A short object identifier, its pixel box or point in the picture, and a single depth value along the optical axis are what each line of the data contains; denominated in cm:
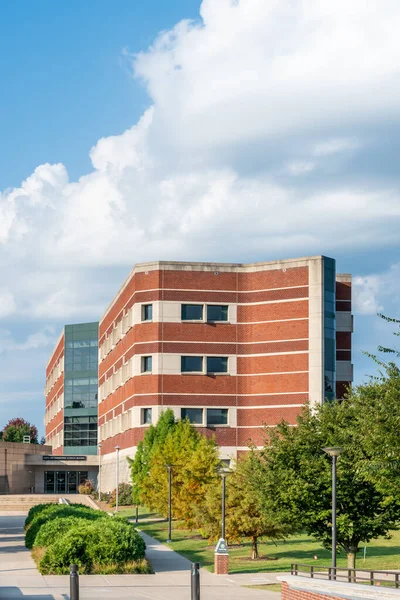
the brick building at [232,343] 8494
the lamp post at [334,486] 3127
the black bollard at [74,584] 2380
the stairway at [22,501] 9244
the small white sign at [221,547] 4056
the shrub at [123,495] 8356
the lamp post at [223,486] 4272
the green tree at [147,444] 7843
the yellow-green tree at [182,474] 5822
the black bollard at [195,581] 2434
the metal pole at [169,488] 5672
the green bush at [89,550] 3916
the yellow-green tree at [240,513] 4588
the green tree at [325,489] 3791
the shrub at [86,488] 10606
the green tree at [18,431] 17550
